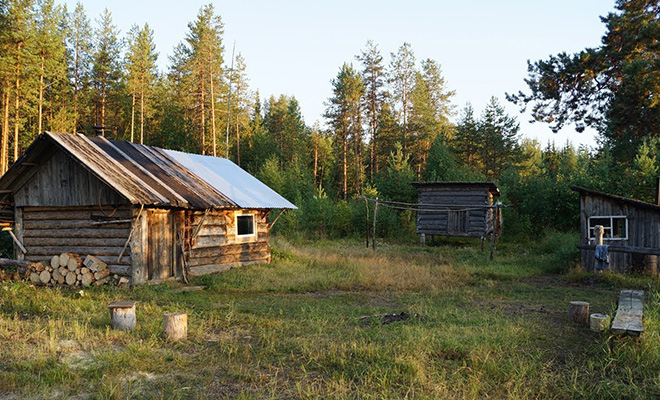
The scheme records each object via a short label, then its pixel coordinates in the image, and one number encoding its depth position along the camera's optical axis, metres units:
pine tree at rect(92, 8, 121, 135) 43.82
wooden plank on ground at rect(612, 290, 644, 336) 7.28
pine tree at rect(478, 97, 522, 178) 48.06
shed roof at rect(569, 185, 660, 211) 15.88
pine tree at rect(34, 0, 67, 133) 33.72
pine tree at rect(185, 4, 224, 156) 40.41
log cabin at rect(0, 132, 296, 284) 14.09
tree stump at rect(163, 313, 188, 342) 7.99
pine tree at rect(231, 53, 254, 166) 47.06
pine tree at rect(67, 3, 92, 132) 42.38
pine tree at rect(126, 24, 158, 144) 40.50
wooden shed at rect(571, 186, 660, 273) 16.25
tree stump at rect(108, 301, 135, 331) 8.62
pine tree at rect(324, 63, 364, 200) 47.88
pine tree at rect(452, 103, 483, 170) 48.44
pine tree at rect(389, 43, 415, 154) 47.97
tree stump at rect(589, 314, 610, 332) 8.35
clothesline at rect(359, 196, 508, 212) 26.39
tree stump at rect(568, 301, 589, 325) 9.34
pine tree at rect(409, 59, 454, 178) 47.03
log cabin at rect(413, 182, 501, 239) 28.56
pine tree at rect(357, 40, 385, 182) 48.41
